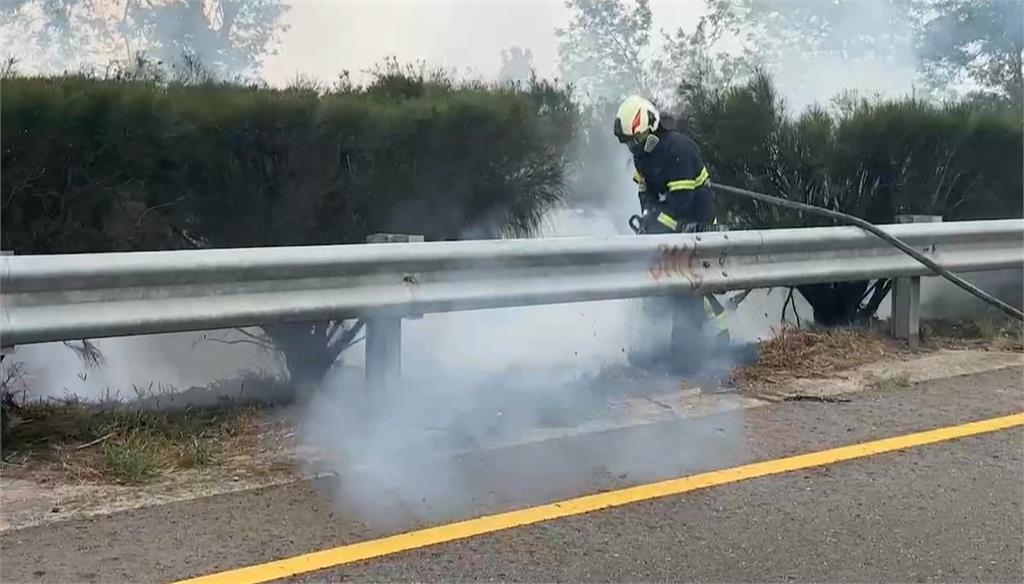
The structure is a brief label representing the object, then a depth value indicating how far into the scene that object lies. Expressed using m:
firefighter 5.91
